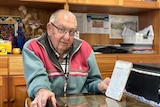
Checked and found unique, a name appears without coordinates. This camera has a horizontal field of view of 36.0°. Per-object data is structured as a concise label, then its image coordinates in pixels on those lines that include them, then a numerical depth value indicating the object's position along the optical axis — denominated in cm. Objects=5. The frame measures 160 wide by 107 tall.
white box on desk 225
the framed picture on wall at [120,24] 250
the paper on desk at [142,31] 235
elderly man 123
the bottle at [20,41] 202
